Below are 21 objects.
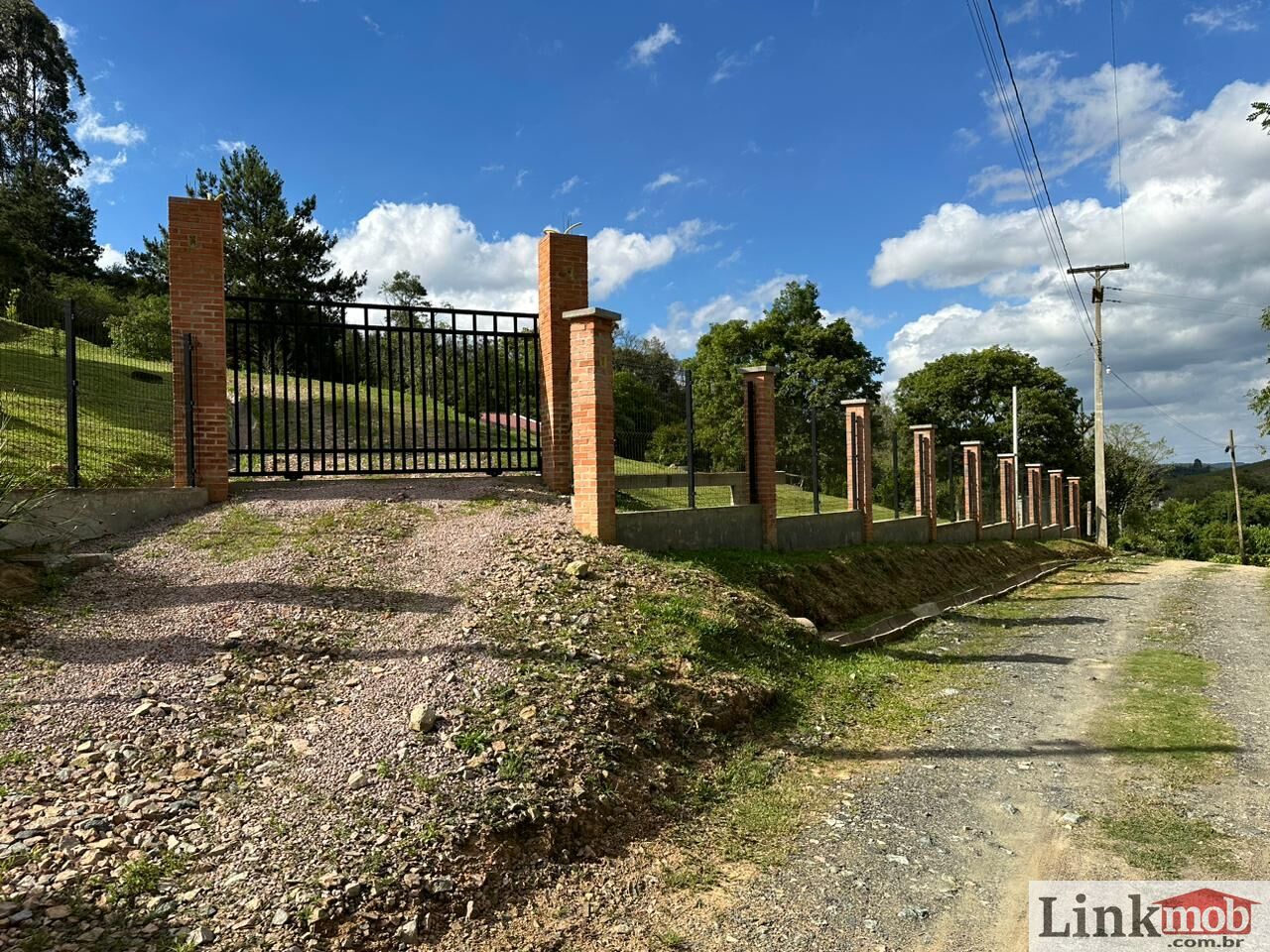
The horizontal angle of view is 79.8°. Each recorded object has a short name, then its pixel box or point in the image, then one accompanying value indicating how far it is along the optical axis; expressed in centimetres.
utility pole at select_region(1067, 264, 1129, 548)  2620
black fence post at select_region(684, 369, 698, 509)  936
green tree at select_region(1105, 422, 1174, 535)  4719
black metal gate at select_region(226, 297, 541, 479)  890
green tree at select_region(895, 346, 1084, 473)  3909
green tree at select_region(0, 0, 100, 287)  3472
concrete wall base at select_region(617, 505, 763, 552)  827
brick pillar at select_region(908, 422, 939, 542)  1647
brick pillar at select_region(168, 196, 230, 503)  827
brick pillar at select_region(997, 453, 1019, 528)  2386
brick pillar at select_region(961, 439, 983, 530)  1995
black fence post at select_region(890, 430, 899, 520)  1532
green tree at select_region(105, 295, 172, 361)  1736
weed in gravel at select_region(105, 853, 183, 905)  321
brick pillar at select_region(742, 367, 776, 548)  1042
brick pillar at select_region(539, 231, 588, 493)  942
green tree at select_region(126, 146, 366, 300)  3231
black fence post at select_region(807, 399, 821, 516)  1247
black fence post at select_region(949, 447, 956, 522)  1859
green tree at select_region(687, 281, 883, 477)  3297
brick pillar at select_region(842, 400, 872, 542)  1360
